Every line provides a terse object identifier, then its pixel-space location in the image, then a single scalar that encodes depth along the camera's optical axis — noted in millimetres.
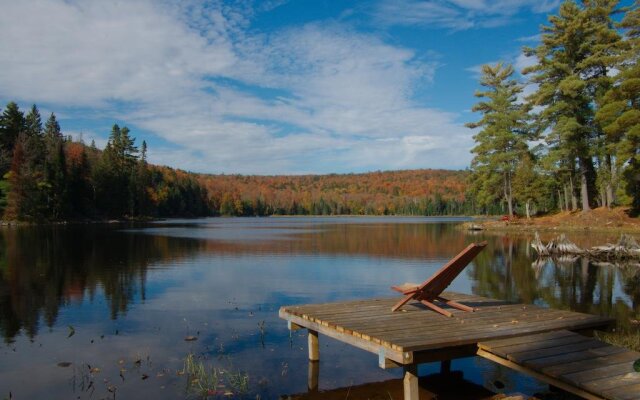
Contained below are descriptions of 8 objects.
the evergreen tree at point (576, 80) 39969
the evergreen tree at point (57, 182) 67500
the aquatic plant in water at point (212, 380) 7694
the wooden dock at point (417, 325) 6688
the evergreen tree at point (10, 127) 72562
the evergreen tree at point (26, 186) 61062
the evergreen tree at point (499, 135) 51000
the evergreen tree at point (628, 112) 29547
